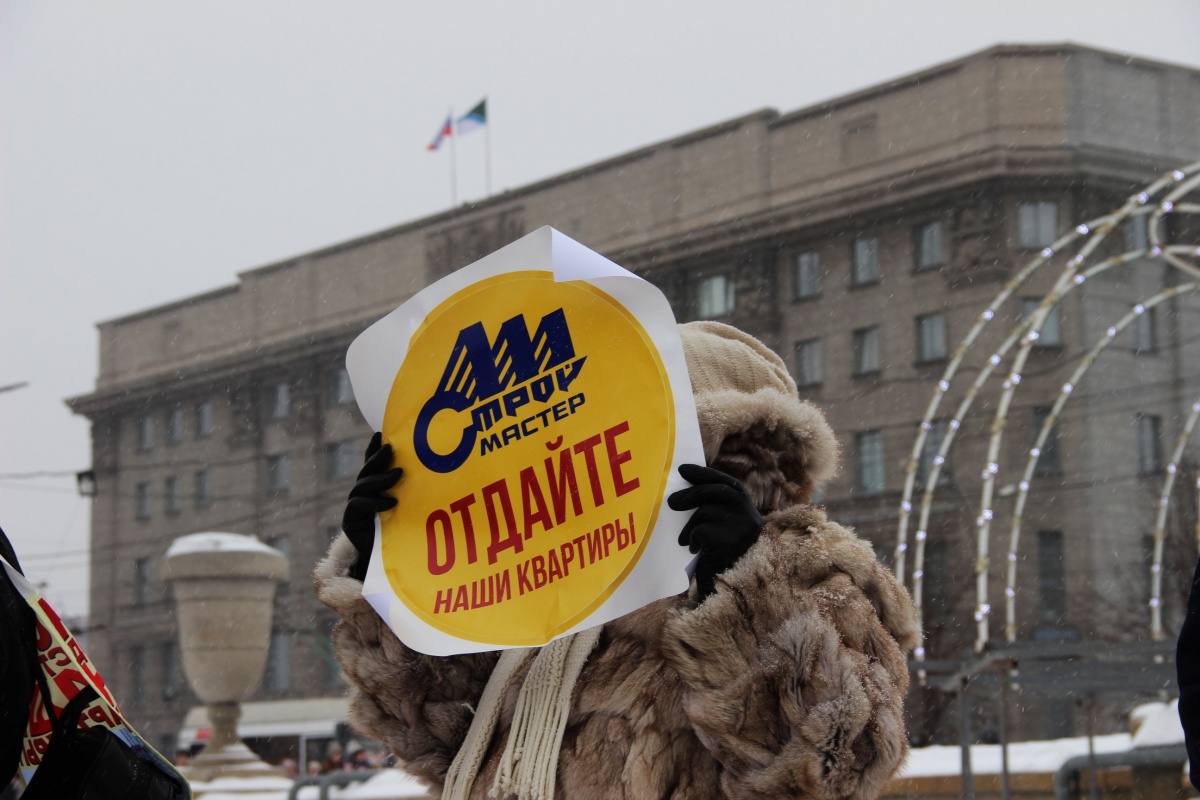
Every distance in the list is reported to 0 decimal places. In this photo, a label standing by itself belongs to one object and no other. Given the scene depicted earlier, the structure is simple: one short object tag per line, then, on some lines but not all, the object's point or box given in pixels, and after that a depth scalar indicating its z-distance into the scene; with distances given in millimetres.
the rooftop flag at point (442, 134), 44906
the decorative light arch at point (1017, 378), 14000
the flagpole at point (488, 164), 50000
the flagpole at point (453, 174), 48925
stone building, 30312
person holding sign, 2273
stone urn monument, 12844
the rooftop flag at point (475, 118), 41094
